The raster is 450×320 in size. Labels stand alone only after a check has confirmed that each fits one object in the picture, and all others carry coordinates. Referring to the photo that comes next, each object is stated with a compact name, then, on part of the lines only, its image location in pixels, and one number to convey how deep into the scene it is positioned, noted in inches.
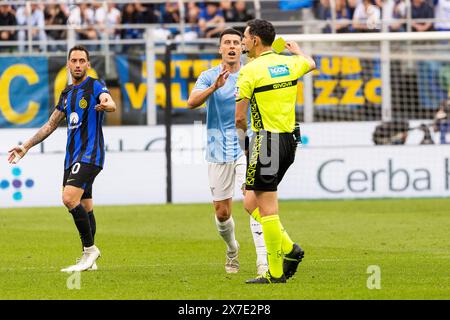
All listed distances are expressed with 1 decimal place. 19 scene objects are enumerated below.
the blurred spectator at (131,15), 1086.4
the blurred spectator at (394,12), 1093.1
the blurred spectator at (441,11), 1080.2
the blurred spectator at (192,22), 1065.6
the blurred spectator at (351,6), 1103.6
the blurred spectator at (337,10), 1099.9
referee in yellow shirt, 416.5
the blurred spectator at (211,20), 1074.1
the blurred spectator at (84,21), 1045.2
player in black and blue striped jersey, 488.1
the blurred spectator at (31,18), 1054.1
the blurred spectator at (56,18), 1050.1
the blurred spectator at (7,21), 1053.8
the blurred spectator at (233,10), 1087.0
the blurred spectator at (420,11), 1085.1
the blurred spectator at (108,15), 1087.0
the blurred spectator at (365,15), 1066.7
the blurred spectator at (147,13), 1088.8
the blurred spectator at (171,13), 1091.9
